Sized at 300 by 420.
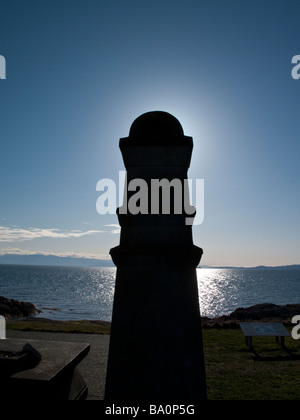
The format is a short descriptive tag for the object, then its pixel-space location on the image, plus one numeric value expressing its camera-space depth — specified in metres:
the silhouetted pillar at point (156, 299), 2.42
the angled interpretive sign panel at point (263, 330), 9.34
